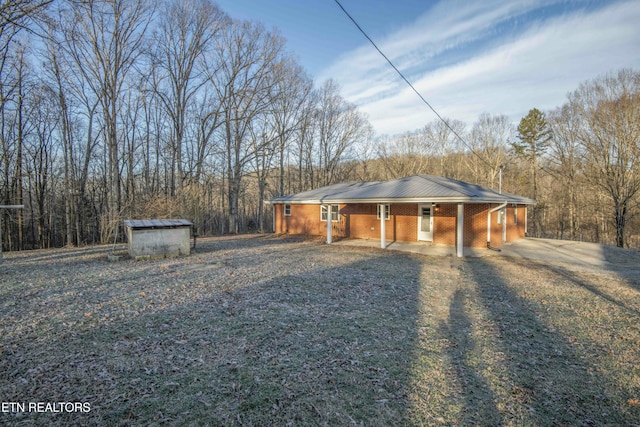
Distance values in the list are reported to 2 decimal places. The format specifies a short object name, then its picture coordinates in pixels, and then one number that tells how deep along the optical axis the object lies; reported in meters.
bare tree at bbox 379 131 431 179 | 29.78
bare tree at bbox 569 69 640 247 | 17.89
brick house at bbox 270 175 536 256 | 12.12
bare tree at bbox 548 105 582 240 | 22.17
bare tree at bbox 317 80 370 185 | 30.81
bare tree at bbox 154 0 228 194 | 19.91
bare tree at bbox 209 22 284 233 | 21.95
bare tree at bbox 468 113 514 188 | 28.22
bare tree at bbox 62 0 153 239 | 16.19
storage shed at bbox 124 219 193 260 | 9.98
